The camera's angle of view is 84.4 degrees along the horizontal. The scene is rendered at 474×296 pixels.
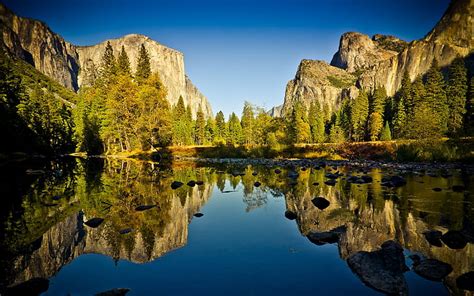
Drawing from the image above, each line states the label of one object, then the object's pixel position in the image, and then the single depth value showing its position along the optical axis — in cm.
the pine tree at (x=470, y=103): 5526
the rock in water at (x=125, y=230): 657
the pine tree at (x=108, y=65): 5016
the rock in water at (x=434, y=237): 566
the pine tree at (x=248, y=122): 7769
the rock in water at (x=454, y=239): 545
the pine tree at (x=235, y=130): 8888
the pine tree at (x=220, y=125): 9425
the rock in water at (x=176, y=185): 1324
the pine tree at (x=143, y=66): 5103
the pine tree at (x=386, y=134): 6125
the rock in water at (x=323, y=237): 618
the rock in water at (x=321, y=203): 916
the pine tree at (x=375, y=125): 6825
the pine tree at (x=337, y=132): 7250
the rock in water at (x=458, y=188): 1158
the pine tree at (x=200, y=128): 9100
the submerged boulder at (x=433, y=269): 436
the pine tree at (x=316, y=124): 8652
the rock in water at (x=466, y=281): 397
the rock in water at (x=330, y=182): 1394
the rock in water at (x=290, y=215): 828
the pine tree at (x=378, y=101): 7188
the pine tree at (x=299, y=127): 7512
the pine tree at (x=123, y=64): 4949
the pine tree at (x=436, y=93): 5784
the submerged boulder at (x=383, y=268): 406
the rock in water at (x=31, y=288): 387
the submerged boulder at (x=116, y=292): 385
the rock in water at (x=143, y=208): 876
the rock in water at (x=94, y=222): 713
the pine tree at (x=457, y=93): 5869
